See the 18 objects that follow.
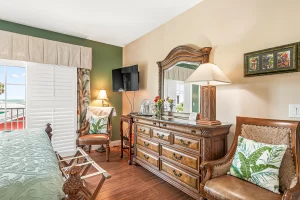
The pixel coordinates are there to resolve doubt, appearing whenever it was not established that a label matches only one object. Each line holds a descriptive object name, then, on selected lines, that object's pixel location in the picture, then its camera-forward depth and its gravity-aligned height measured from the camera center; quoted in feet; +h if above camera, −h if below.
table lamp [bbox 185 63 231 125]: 6.34 +0.62
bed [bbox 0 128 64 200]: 2.82 -1.43
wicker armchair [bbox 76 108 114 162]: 10.77 -2.55
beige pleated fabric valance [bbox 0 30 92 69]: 9.96 +3.21
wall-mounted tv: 12.03 +1.60
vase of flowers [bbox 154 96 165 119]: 9.57 -0.29
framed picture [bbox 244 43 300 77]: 5.47 +1.41
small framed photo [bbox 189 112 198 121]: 8.09 -0.78
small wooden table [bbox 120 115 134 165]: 10.51 -2.16
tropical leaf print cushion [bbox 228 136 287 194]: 4.68 -1.87
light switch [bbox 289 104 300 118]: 5.40 -0.32
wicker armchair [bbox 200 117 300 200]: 4.51 -2.13
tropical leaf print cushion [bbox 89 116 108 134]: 11.98 -1.80
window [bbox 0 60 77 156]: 10.61 +0.03
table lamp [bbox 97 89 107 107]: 13.14 +0.37
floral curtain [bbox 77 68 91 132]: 12.62 +0.44
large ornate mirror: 8.34 +1.37
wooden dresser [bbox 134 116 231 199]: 6.41 -2.09
